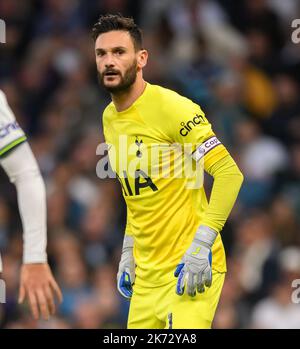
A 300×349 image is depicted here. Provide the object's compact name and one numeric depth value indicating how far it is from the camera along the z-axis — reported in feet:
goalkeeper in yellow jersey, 37.76
